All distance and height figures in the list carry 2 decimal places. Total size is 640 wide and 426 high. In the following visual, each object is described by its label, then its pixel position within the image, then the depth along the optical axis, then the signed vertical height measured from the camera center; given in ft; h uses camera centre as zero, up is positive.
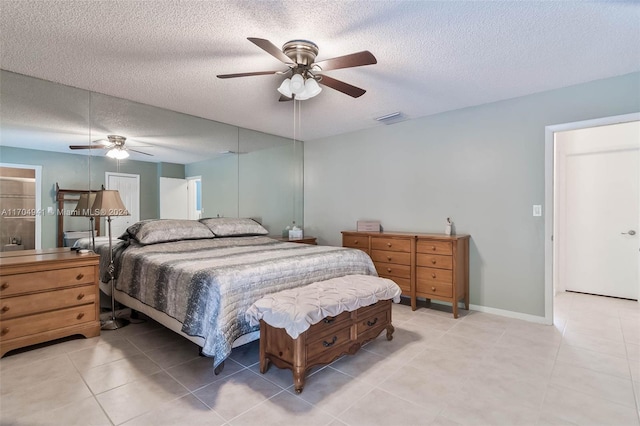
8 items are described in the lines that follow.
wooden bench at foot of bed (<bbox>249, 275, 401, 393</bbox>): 6.61 -2.56
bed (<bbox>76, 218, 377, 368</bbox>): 7.14 -1.63
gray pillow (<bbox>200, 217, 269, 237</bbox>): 13.03 -0.65
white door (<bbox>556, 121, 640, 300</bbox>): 13.26 +0.05
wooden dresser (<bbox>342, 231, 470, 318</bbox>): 11.53 -2.03
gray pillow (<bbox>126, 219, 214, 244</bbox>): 10.89 -0.69
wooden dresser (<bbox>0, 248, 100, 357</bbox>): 8.23 -2.37
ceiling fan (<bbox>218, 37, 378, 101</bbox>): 7.07 +3.39
